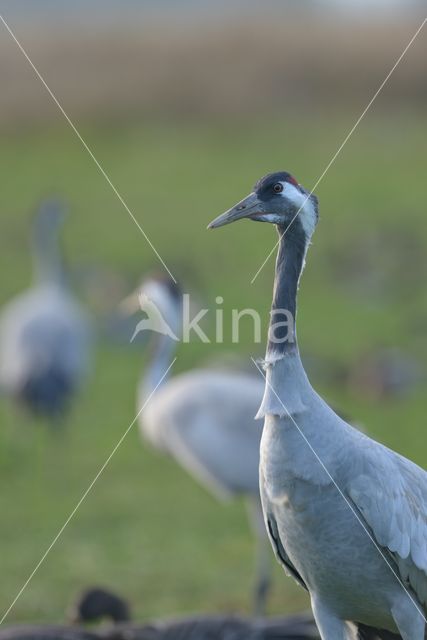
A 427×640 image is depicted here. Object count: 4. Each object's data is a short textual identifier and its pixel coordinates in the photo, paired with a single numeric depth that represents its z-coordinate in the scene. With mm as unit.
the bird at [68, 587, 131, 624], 13430
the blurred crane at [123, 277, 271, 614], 15508
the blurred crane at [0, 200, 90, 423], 21641
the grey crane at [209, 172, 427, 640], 9797
